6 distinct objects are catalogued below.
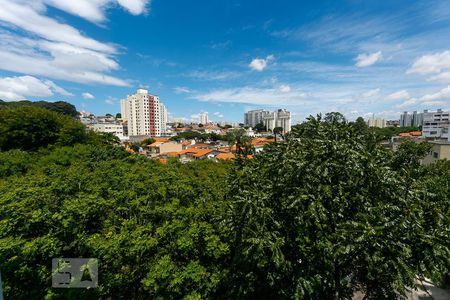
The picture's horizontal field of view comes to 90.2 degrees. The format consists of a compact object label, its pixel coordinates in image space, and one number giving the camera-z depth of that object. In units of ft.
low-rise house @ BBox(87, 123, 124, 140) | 235.11
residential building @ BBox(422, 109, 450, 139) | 164.18
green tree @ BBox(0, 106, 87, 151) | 69.87
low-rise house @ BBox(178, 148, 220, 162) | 141.14
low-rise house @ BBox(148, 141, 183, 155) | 161.68
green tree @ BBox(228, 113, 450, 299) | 13.28
